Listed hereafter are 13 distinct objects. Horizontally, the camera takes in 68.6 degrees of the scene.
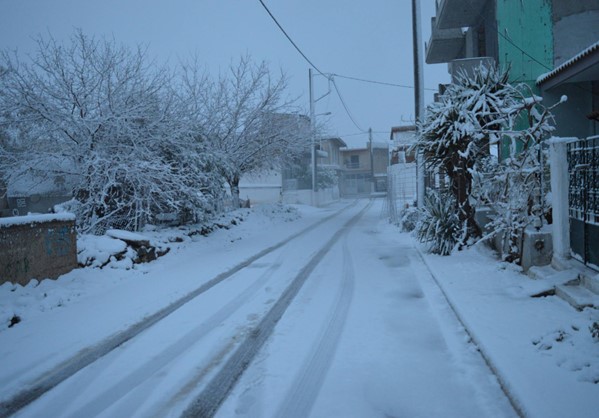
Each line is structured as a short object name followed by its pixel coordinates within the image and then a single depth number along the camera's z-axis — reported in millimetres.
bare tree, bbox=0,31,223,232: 10750
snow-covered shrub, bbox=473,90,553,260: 6824
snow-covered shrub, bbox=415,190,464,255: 9234
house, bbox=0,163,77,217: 10969
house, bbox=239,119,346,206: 34625
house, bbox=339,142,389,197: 66875
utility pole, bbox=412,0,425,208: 14289
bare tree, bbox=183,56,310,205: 18781
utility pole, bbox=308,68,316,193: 24789
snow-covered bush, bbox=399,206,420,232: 13820
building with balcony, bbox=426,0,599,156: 13211
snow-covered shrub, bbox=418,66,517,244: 8359
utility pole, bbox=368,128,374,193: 61375
